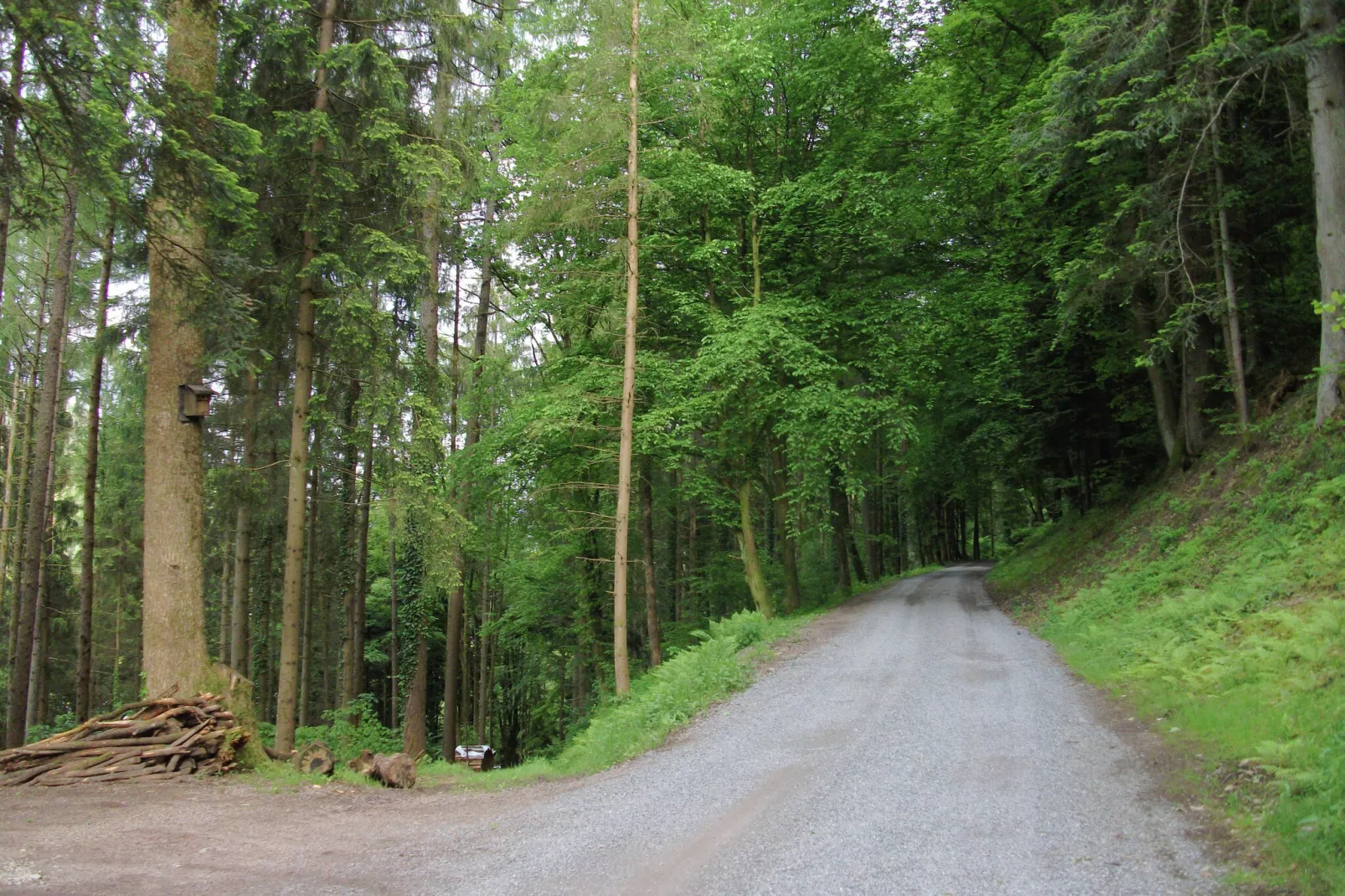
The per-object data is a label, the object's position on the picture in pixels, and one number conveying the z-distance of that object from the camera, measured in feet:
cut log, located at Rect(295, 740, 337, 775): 26.48
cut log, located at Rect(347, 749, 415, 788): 26.89
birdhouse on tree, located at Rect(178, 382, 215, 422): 26.40
